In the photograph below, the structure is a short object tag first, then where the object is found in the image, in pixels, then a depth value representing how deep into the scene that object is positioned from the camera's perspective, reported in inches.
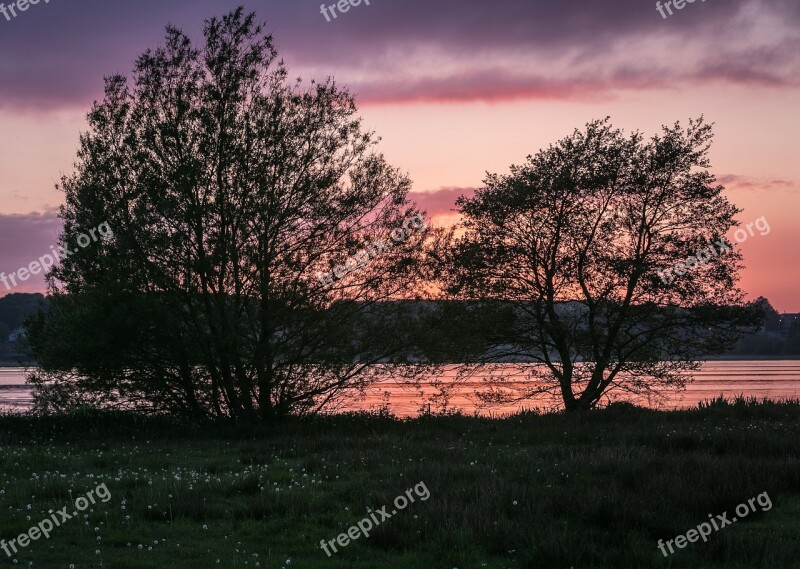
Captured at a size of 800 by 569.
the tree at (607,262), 1195.9
